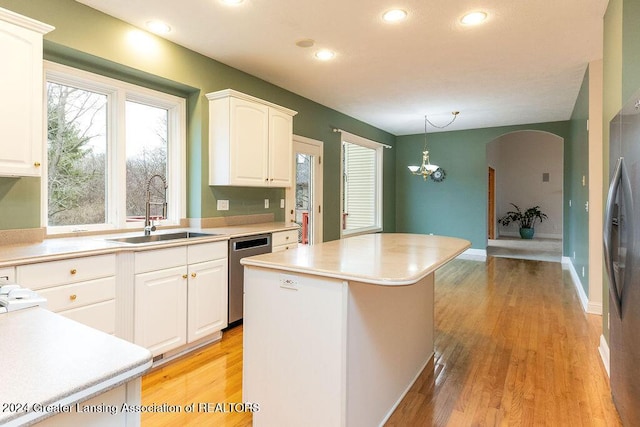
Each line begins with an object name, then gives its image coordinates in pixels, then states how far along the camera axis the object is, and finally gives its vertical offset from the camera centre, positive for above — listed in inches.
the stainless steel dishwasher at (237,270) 123.5 -20.4
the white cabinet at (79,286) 75.3 -16.9
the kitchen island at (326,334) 63.1 -23.2
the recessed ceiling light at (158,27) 111.8 +56.4
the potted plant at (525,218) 400.8 -9.4
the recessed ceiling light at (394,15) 105.2 +56.7
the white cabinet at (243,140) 135.7 +26.9
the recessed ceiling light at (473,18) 106.8 +56.7
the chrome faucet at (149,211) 118.5 -0.6
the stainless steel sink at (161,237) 111.5 -8.9
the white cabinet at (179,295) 96.3 -24.6
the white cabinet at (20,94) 80.0 +25.6
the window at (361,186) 258.1 +17.9
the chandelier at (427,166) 212.2 +29.4
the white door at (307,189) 193.6 +11.3
